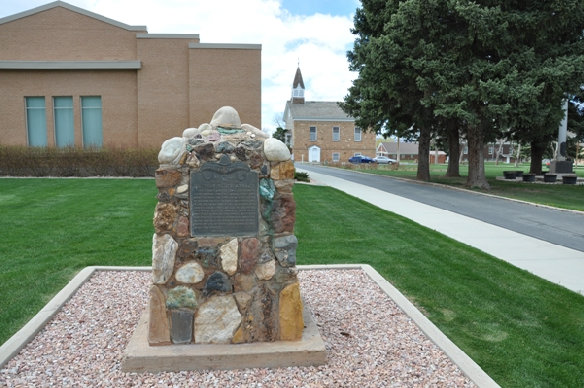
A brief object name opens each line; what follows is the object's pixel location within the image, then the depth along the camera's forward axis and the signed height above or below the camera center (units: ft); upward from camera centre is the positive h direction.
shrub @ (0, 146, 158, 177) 64.90 -1.92
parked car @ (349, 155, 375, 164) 175.94 -3.16
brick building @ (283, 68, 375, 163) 186.50 +5.91
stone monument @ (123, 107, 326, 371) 11.94 -2.80
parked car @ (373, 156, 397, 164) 208.69 -4.10
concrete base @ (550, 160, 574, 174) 89.15 -2.79
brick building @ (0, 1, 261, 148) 70.69 +12.10
